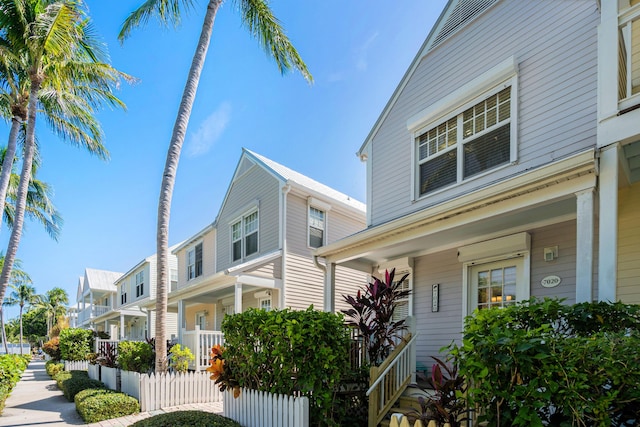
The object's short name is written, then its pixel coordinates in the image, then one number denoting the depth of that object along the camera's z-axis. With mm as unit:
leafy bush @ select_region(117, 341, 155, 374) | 10344
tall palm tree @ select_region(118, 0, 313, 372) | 8906
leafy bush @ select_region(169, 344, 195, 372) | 9781
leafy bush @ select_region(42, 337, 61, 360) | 20734
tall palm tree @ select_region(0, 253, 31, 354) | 36709
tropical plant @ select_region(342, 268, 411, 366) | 6863
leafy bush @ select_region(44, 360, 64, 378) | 17883
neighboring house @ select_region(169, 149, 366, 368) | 12570
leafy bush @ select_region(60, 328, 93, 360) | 18078
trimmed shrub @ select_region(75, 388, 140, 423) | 7941
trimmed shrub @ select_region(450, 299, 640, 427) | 2828
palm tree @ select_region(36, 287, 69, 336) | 65125
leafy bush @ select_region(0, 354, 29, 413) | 8710
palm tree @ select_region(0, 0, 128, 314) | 11570
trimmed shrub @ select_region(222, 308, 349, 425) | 5551
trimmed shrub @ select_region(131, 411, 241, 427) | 5527
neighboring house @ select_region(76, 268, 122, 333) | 33978
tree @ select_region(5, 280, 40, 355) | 56844
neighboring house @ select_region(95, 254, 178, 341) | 21869
